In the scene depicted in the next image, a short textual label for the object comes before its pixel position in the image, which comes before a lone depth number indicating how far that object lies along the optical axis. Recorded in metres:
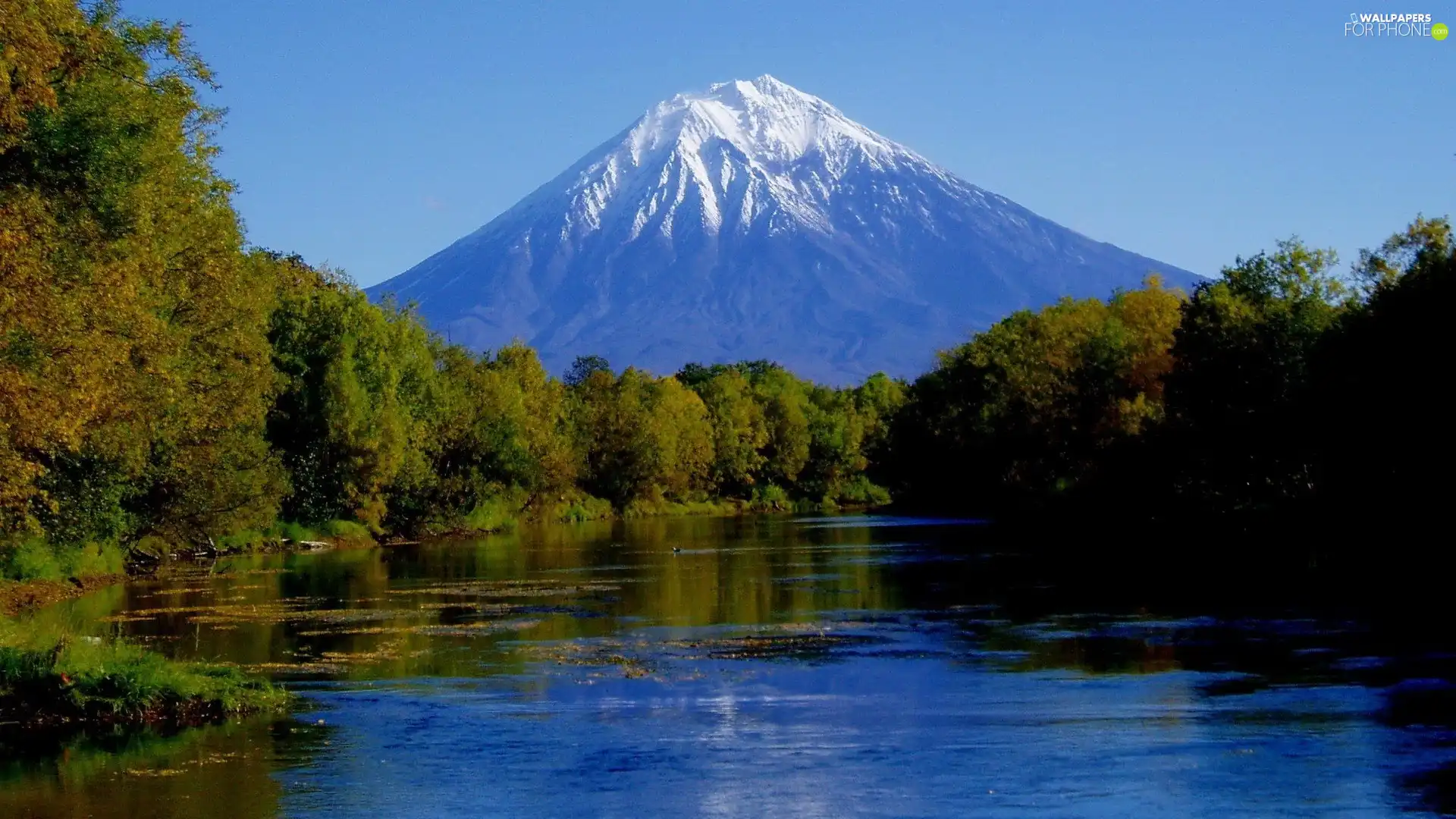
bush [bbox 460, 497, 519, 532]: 99.50
